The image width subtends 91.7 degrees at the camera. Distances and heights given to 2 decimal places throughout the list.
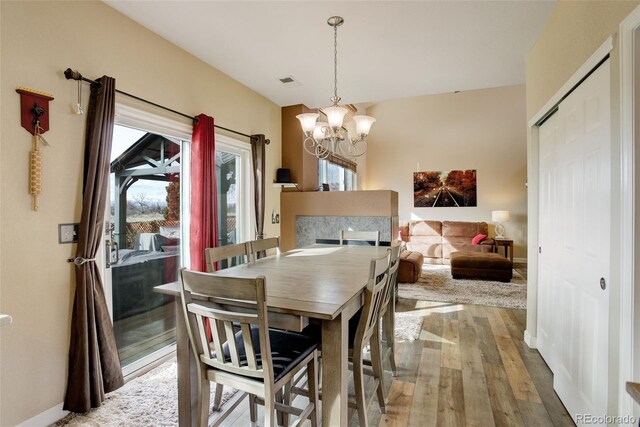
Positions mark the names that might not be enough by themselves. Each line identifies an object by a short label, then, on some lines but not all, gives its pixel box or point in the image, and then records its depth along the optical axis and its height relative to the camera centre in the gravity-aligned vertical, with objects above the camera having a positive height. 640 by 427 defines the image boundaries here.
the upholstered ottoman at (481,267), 5.16 -0.93
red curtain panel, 2.84 +0.19
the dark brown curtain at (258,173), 3.78 +0.49
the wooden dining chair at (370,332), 1.61 -0.69
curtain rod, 1.94 +0.89
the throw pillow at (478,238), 6.52 -0.56
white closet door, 1.53 -0.19
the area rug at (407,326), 3.07 -1.21
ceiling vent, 3.46 +1.51
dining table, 1.35 -0.44
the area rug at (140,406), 1.86 -1.24
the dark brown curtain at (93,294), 1.92 -0.51
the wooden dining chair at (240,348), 1.22 -0.63
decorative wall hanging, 1.75 +0.51
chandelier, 2.37 +0.71
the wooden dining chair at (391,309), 2.01 -0.74
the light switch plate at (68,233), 1.92 -0.11
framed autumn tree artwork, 7.32 +0.57
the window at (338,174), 5.76 +0.82
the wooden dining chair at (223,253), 2.06 -0.28
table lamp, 6.60 -0.13
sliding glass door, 2.39 -0.20
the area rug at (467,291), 4.21 -1.19
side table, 6.23 -0.65
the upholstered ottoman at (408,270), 5.09 -0.94
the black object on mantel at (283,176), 4.25 +0.51
